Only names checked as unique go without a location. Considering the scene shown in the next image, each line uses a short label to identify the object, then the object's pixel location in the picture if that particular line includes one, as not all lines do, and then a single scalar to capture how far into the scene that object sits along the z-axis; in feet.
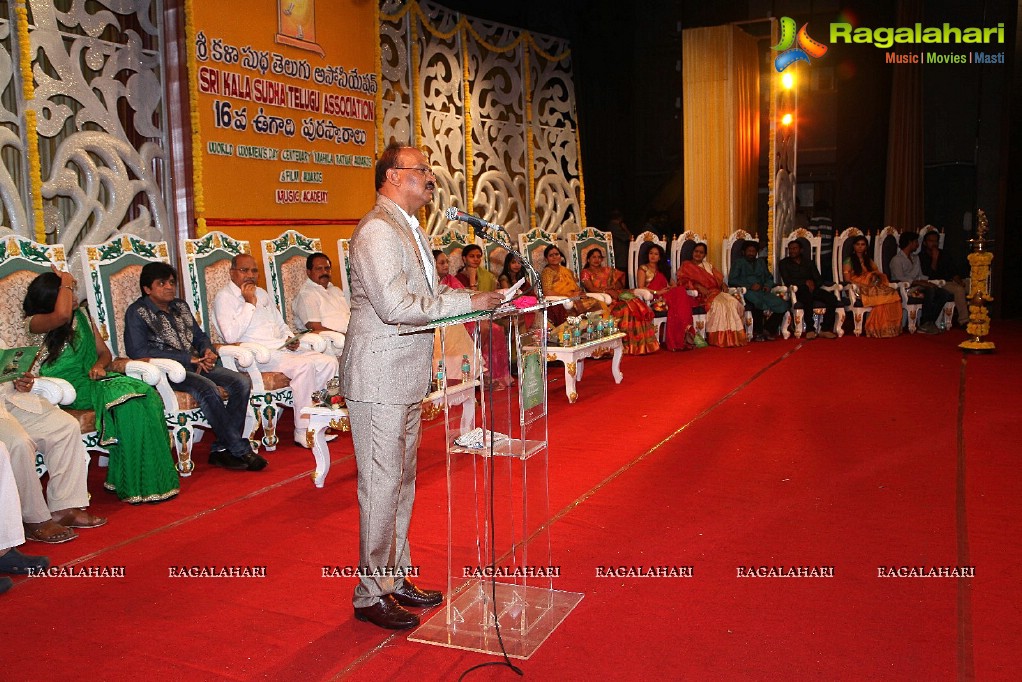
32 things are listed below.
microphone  6.96
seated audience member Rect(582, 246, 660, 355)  25.02
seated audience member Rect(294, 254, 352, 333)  17.72
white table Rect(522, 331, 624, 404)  18.93
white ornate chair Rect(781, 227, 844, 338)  27.81
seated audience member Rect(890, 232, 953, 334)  28.53
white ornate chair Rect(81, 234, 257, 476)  13.65
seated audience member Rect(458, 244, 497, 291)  22.17
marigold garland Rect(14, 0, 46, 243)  14.42
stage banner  17.31
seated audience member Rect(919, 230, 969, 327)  29.71
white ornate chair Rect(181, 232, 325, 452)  15.19
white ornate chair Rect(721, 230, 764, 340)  28.45
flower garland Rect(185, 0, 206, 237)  16.75
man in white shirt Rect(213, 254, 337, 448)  15.46
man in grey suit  7.77
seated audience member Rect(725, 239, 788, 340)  27.53
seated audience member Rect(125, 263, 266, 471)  14.06
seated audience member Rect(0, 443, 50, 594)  9.89
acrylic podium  8.07
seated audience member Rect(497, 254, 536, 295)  23.08
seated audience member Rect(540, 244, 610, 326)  23.45
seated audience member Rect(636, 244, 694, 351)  26.12
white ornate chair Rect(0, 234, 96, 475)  12.61
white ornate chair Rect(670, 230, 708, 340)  27.99
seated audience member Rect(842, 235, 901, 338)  27.61
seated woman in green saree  12.51
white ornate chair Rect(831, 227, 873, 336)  27.91
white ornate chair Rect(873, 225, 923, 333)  28.45
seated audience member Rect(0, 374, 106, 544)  10.99
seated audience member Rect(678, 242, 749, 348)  26.45
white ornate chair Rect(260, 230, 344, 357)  17.43
